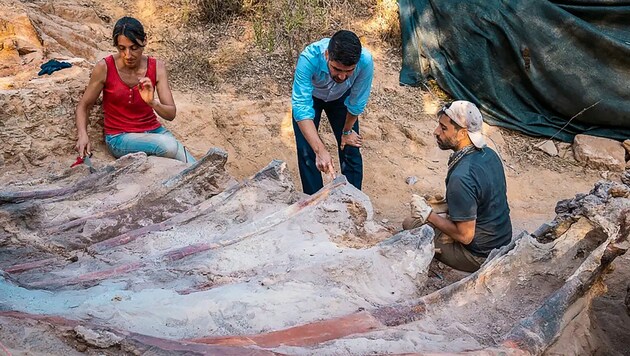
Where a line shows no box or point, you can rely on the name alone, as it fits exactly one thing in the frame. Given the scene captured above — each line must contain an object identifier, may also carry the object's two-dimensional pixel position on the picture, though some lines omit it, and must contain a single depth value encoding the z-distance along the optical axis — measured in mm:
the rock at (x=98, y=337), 1613
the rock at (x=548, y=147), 5637
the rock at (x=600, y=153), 5410
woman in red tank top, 3488
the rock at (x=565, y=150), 5628
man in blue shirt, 3102
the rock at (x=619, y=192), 2396
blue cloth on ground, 3803
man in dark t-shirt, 2920
